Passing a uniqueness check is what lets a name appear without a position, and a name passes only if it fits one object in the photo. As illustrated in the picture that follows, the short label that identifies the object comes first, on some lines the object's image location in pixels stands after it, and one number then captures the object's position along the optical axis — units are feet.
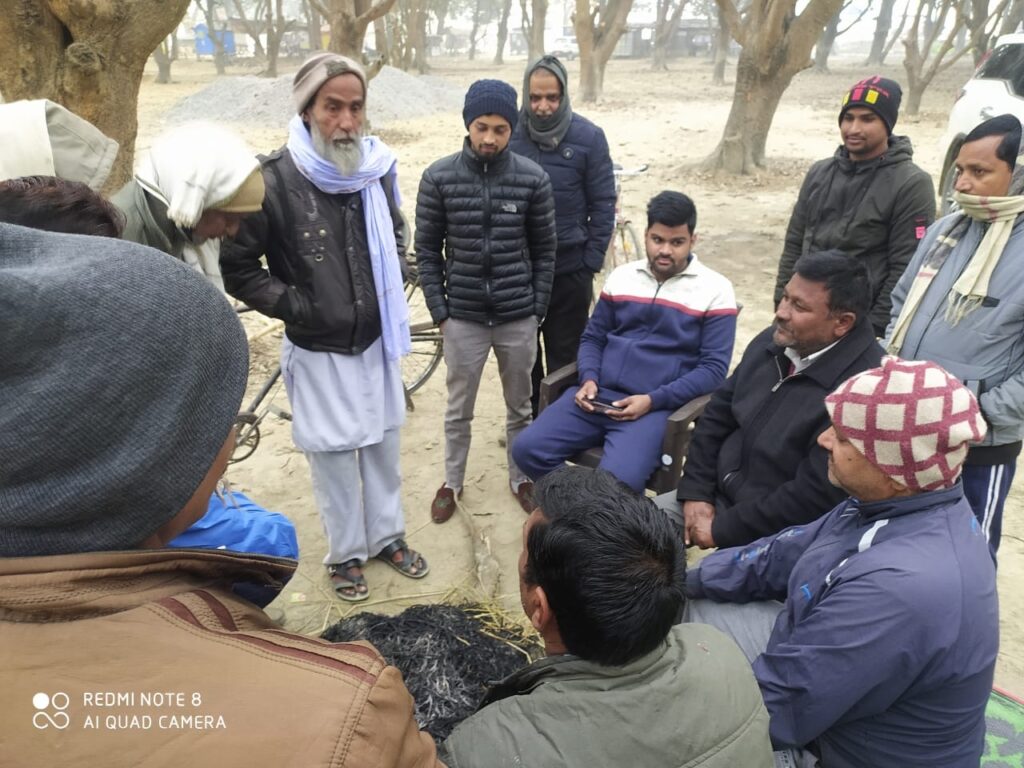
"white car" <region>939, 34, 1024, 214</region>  16.26
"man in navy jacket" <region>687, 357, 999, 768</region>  5.11
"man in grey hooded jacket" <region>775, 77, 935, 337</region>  11.20
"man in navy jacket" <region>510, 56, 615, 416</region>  12.64
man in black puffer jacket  10.61
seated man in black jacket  8.04
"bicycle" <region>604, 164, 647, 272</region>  20.49
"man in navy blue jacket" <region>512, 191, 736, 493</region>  10.34
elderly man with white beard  8.41
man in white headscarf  6.64
